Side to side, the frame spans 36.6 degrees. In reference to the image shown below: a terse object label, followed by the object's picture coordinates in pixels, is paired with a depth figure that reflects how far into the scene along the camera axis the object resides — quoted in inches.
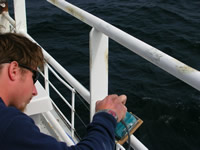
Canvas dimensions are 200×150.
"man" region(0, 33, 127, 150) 36.4
